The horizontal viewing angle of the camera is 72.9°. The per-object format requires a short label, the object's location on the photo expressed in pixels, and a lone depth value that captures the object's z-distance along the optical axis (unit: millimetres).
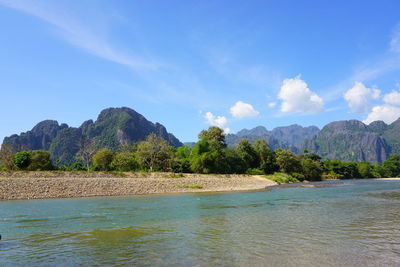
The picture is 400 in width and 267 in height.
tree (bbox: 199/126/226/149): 91231
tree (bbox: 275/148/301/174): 95438
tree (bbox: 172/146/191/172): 71162
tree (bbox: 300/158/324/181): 101625
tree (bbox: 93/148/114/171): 72438
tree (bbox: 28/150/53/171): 56250
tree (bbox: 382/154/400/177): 144875
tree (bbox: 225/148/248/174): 82812
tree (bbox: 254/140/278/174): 95775
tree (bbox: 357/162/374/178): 128500
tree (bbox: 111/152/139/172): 67456
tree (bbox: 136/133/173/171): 71875
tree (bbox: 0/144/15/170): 58047
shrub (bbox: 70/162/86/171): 72262
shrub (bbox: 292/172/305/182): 91812
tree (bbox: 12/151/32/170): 52531
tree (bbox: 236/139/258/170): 92344
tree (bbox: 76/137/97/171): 72775
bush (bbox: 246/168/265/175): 84825
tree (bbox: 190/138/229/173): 70750
